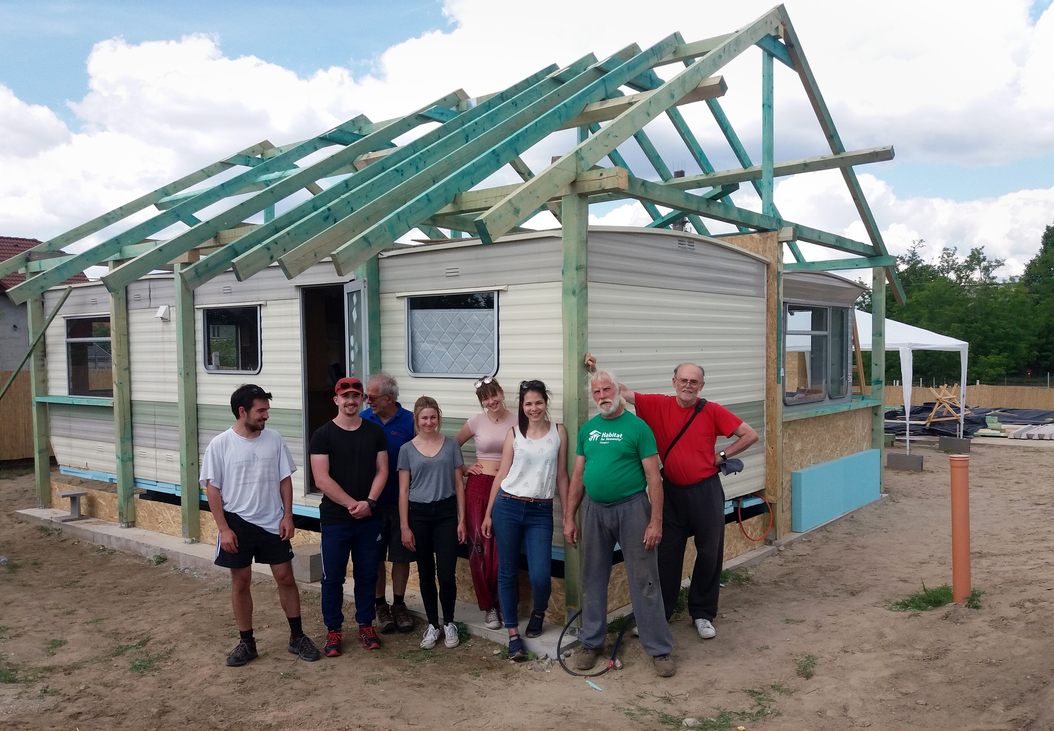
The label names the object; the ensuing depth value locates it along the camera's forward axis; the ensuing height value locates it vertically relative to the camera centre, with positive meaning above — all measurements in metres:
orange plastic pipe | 5.64 -1.34
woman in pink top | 5.36 -0.89
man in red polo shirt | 5.23 -0.80
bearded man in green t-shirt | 4.73 -0.99
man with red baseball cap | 5.02 -0.88
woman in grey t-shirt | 5.16 -0.99
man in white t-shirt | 4.88 -0.86
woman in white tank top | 4.99 -0.91
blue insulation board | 8.26 -1.63
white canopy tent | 14.88 -0.02
